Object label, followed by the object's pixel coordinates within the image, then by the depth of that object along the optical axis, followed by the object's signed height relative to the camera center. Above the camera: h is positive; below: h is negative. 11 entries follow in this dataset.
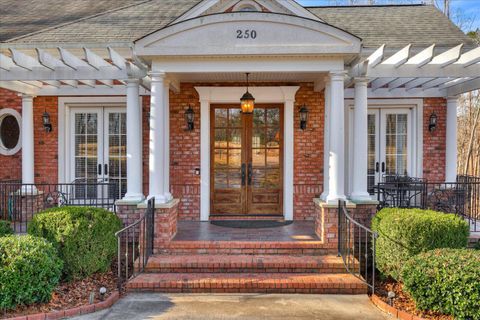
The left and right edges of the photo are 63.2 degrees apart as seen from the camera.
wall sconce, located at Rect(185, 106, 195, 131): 8.25 +0.91
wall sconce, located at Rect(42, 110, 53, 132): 8.63 +0.85
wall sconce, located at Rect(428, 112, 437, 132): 8.66 +0.83
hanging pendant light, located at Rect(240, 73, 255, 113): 7.38 +1.10
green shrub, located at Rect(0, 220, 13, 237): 5.94 -1.06
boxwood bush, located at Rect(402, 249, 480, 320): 4.20 -1.36
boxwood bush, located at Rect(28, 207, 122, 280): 5.36 -1.05
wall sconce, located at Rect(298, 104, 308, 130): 8.21 +0.93
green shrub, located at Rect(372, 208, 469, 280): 5.23 -1.03
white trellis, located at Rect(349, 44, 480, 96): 5.96 +1.53
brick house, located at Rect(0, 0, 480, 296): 6.85 +0.82
